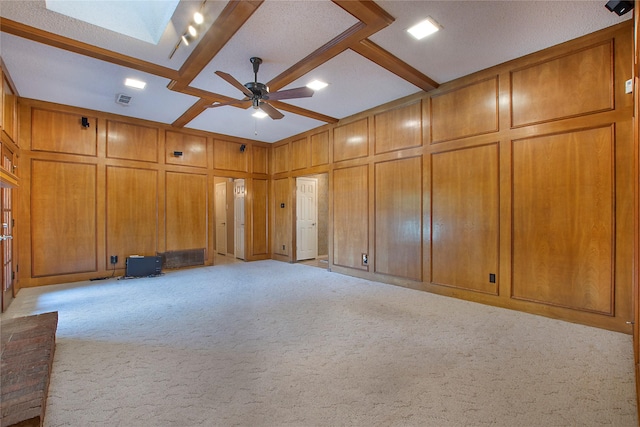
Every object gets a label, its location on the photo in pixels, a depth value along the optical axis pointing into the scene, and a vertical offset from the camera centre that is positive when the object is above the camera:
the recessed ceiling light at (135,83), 4.09 +1.86
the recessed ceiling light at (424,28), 2.86 +1.87
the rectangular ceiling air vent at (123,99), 4.58 +1.86
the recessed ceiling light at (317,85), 4.17 +1.88
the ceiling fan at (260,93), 3.48 +1.48
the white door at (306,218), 7.30 -0.08
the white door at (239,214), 7.57 +0.02
